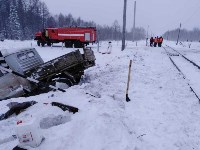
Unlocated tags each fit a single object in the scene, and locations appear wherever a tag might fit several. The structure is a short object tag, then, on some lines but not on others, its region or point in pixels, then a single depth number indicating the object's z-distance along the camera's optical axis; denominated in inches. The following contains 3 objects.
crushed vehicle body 213.5
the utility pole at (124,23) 624.4
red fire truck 849.3
